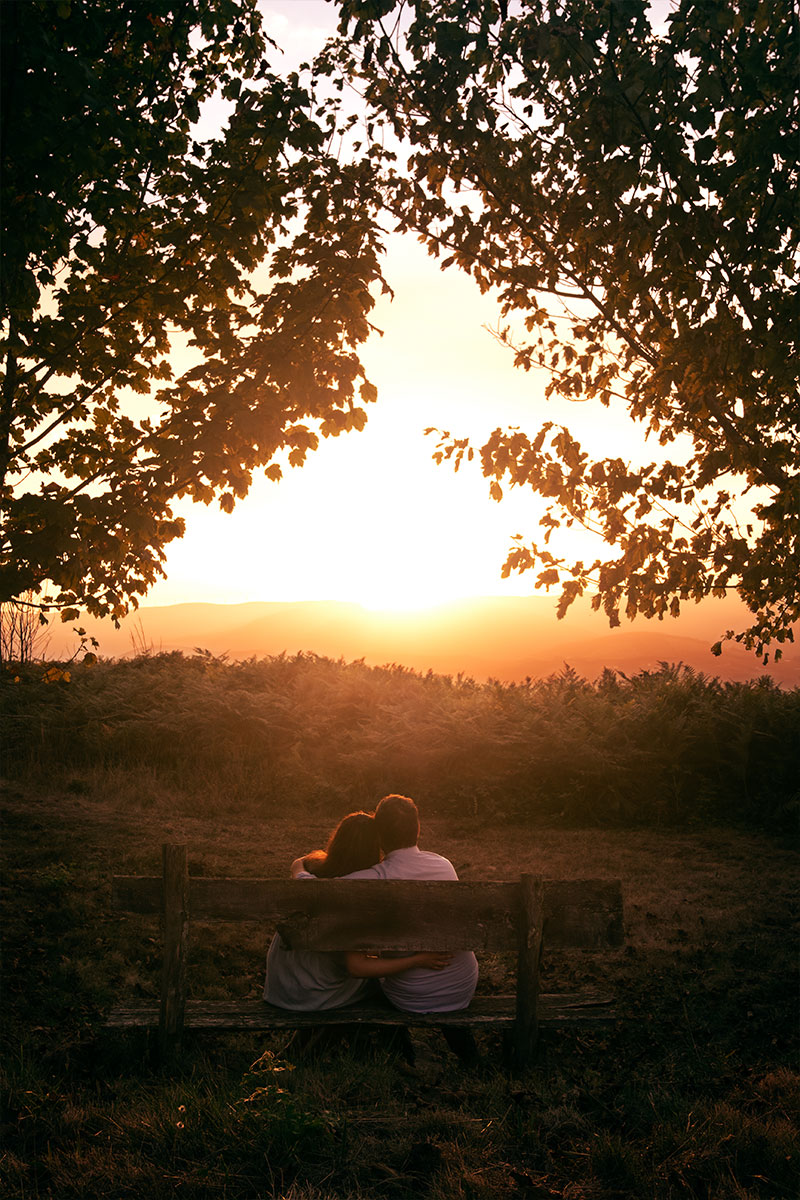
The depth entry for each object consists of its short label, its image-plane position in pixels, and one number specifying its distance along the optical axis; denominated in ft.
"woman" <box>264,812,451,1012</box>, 17.17
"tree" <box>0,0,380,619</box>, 20.54
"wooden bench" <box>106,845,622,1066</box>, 16.33
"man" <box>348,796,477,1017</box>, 17.43
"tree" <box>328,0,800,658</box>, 20.49
